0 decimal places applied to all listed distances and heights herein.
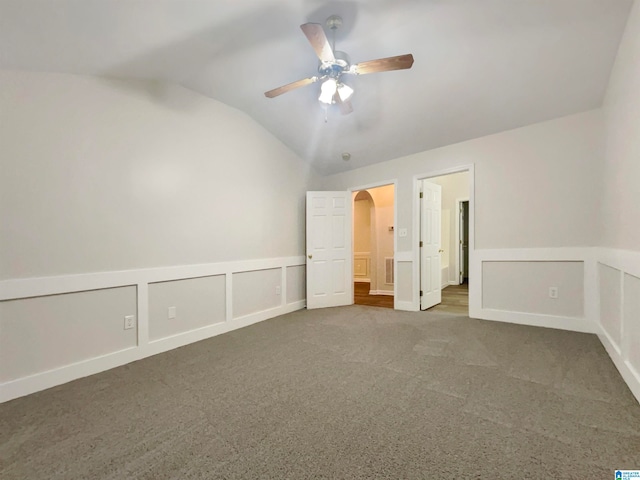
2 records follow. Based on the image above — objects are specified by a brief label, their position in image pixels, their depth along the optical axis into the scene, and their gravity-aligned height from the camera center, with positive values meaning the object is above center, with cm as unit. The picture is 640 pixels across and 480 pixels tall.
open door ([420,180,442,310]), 468 -9
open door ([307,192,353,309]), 493 -17
